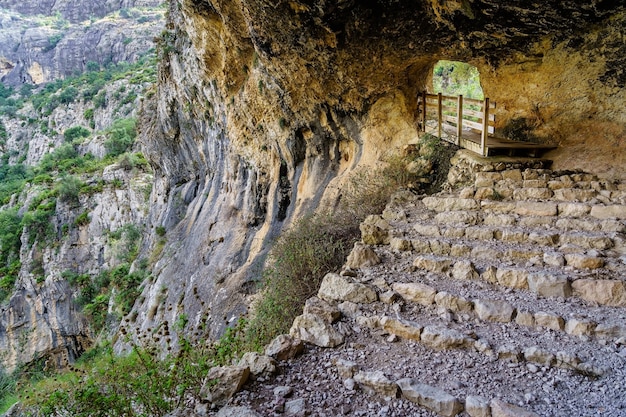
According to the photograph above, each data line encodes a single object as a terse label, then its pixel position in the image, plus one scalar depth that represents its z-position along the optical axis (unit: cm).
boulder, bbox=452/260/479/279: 404
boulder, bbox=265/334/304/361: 317
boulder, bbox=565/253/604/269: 379
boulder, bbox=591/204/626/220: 465
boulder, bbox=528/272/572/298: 357
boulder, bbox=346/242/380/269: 455
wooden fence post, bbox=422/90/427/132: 802
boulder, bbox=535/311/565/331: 320
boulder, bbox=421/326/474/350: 314
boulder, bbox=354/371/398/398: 270
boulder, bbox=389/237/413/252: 486
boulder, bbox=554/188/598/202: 516
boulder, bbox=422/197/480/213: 560
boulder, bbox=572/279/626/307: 339
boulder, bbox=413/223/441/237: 508
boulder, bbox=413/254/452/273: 427
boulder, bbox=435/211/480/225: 524
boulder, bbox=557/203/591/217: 486
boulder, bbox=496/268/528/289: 380
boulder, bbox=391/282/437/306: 379
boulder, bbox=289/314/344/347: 337
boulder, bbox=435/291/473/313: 360
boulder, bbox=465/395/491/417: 243
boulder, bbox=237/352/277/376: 294
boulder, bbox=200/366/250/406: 269
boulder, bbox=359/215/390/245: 512
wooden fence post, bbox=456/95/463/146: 689
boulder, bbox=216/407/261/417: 248
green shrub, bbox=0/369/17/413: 1178
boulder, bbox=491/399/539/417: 235
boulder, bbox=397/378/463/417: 250
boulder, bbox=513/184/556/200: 544
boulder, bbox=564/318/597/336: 307
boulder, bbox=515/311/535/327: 331
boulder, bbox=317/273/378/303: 391
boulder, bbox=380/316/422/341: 333
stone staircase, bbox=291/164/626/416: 266
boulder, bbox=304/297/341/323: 362
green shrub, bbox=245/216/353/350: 486
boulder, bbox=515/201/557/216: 501
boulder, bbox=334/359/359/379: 296
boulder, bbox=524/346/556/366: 285
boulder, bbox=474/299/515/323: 340
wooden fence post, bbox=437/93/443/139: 742
